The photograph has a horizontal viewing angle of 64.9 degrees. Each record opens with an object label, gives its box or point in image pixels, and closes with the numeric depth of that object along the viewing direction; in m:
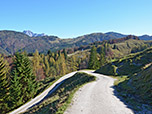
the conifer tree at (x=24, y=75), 38.53
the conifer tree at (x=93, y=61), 72.16
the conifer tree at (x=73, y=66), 107.69
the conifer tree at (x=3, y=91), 32.81
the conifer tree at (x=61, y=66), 102.12
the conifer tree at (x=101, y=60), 80.80
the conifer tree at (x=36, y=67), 83.66
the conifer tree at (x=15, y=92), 34.38
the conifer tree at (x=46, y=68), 99.22
